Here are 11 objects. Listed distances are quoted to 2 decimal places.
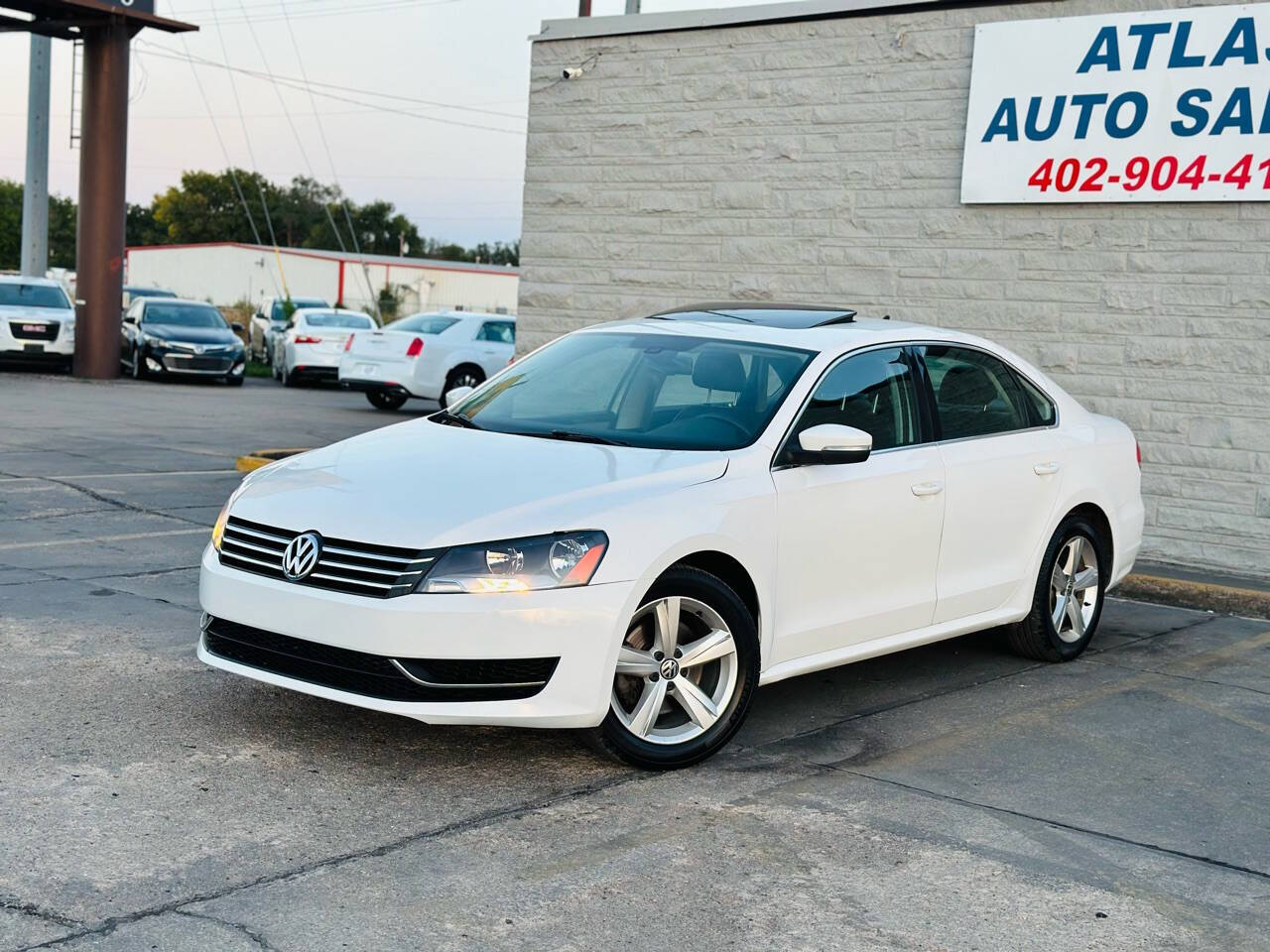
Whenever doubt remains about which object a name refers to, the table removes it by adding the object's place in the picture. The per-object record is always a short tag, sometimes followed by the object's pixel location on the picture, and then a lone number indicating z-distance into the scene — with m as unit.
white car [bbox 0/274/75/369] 25.67
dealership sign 9.74
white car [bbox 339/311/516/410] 21.36
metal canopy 24.56
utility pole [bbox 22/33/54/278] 31.52
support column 25.45
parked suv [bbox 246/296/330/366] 34.91
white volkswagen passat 4.86
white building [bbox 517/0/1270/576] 9.97
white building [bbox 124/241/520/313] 63.25
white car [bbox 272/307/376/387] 28.08
